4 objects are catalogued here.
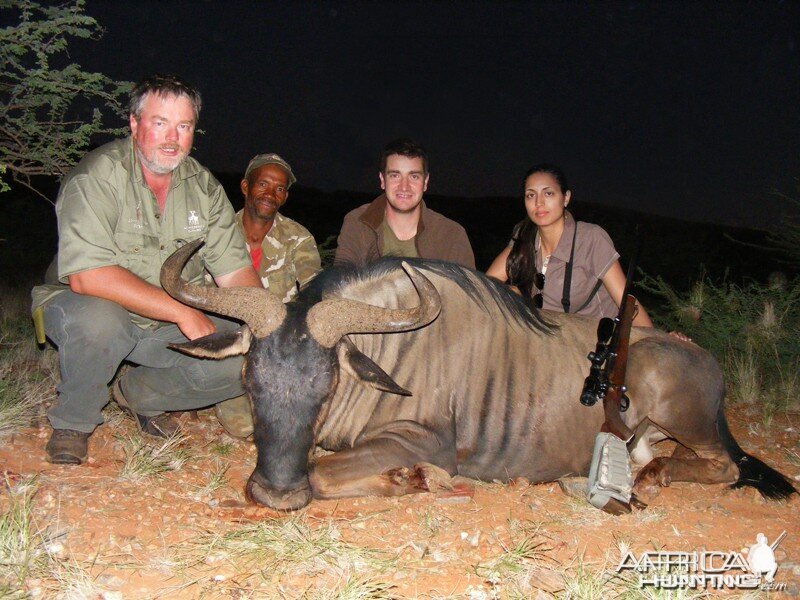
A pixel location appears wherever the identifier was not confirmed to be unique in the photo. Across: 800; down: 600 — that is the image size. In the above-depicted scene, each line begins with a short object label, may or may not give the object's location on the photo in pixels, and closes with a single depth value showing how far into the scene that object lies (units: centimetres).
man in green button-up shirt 341
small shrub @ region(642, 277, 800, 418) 584
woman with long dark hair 457
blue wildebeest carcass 318
